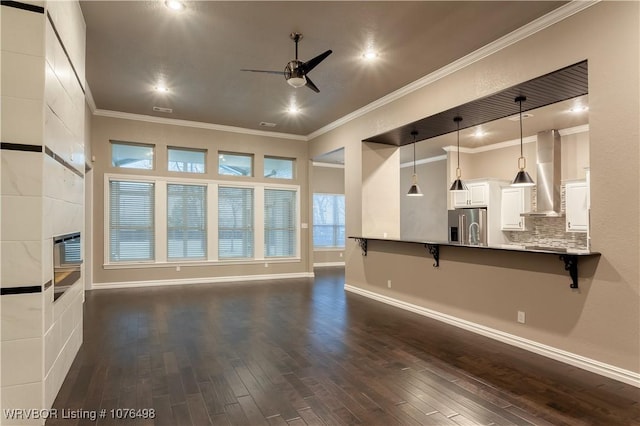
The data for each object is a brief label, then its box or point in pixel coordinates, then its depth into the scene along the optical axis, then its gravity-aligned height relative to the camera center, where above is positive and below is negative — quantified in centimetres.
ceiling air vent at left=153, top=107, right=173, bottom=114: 648 +200
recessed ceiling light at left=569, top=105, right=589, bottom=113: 562 +173
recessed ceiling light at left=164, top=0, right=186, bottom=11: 328 +198
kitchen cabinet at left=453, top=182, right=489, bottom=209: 795 +50
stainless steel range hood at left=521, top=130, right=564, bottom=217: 676 +80
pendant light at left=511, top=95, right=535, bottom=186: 439 +47
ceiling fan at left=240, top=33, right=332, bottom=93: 363 +152
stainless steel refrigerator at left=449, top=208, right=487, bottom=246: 792 -19
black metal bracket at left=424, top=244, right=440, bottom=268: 484 -48
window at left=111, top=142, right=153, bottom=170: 698 +127
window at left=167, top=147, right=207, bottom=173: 745 +125
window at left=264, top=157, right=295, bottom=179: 834 +121
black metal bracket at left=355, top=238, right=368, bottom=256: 631 -47
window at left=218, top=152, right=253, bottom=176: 788 +122
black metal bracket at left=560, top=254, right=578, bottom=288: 319 -45
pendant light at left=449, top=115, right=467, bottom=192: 541 +48
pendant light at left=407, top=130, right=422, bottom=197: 606 +47
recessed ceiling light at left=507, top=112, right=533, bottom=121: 599 +172
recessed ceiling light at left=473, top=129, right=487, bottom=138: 727 +174
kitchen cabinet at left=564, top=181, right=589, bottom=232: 632 +20
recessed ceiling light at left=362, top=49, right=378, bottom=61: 423 +196
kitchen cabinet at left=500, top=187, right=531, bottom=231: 748 +22
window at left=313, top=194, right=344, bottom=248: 1072 -5
